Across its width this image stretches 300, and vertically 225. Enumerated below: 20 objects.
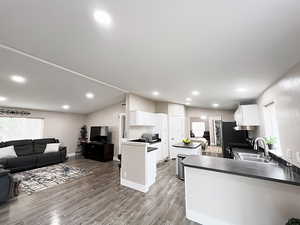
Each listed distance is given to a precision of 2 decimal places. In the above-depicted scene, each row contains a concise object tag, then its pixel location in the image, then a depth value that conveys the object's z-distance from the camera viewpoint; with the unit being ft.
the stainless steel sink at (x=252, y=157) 8.76
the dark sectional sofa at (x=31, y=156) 13.88
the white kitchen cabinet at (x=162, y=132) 17.90
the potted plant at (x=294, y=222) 3.92
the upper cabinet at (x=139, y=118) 14.75
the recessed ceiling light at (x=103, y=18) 4.50
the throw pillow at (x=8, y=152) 13.82
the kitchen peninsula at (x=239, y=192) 5.01
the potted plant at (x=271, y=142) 8.15
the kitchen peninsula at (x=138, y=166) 10.03
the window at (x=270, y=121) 9.41
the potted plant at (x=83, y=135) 22.95
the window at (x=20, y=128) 15.83
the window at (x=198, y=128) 35.65
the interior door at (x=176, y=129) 19.44
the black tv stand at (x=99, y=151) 18.54
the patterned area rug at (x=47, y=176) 10.65
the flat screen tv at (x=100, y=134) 20.07
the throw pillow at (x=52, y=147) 17.15
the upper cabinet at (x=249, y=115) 11.44
